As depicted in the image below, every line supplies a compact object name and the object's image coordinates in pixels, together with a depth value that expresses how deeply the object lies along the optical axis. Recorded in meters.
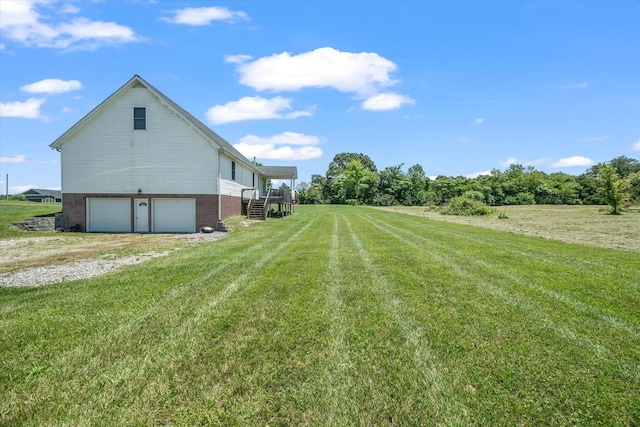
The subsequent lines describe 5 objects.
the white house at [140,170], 18.33
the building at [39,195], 78.06
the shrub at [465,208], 32.81
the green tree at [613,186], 31.00
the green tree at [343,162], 100.88
